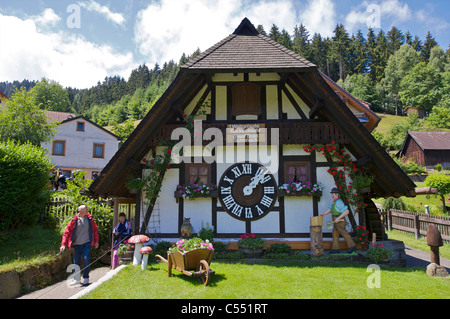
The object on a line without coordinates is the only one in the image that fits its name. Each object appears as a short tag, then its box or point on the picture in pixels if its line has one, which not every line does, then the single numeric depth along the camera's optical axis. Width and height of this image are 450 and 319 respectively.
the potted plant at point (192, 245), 7.04
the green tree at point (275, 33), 90.97
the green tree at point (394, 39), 98.12
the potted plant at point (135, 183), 9.99
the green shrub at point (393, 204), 22.58
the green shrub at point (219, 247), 9.40
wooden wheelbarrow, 6.58
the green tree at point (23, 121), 24.91
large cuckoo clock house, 9.70
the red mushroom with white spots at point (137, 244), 8.32
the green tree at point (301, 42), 90.56
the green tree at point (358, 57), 95.88
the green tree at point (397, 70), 87.44
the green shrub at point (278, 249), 9.46
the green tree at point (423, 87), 78.25
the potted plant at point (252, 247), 9.24
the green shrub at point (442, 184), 27.48
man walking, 7.73
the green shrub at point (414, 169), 43.09
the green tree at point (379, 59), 94.75
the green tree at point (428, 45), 96.62
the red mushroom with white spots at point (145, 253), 7.98
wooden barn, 46.16
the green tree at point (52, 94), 73.31
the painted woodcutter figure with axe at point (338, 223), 9.34
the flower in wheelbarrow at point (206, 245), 7.01
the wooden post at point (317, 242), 9.24
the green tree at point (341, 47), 94.49
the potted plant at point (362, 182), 9.52
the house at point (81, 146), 37.03
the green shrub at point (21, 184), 11.66
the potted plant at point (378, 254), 8.84
